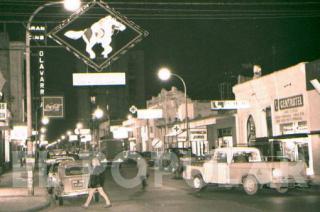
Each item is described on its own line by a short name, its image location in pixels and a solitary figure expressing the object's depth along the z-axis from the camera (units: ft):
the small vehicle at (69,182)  58.85
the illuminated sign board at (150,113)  186.70
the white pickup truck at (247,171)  61.11
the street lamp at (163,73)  112.68
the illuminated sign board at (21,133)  79.15
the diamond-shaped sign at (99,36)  53.26
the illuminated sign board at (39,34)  77.66
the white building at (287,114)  90.89
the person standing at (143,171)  78.38
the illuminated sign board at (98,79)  61.57
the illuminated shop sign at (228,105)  104.99
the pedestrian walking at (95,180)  55.11
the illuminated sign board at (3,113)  82.80
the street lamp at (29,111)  68.20
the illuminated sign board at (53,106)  80.84
